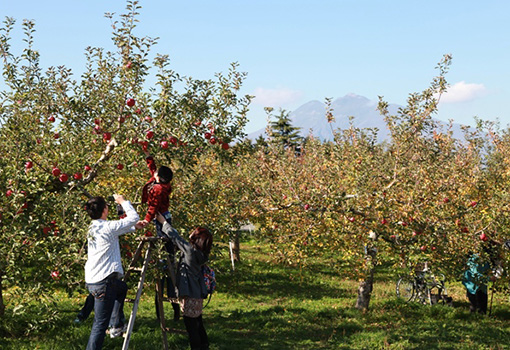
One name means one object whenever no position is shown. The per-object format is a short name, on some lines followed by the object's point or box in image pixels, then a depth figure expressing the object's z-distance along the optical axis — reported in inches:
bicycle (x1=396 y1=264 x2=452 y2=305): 607.5
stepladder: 254.7
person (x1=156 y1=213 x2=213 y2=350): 291.3
